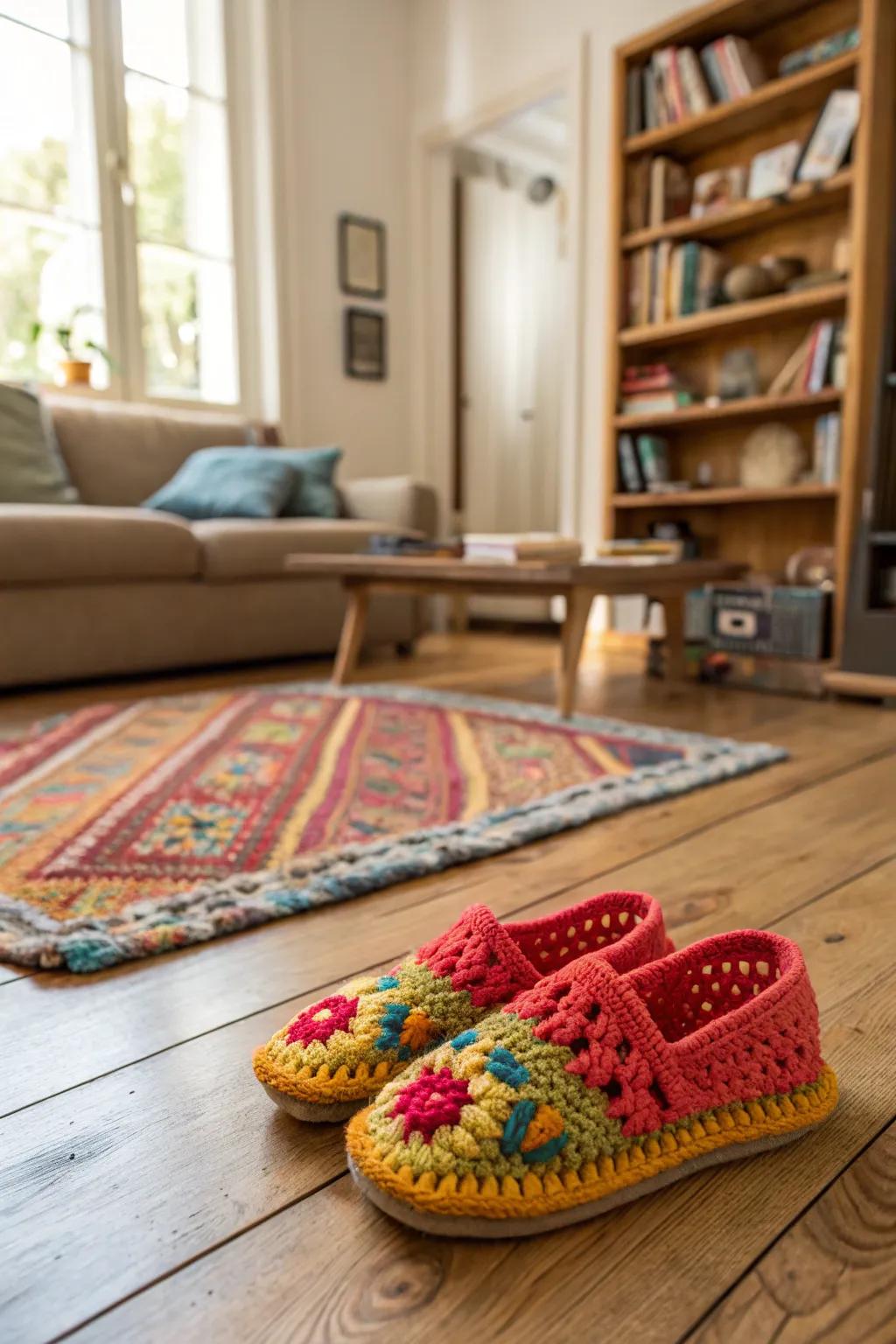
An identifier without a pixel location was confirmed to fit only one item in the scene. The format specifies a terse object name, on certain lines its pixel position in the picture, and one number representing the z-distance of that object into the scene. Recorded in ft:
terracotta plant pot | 10.41
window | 10.45
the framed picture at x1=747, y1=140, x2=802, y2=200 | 8.92
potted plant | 10.25
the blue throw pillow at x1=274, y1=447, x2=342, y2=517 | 10.13
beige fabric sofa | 7.53
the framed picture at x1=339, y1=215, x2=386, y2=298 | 12.78
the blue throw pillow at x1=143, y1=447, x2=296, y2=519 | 9.34
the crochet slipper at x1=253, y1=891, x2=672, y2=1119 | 1.97
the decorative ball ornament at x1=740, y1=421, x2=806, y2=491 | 9.45
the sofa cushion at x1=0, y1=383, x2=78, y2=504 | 8.68
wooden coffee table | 6.06
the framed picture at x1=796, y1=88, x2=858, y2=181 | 8.30
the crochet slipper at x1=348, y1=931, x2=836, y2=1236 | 1.67
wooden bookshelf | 8.18
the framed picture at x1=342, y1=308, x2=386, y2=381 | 12.96
